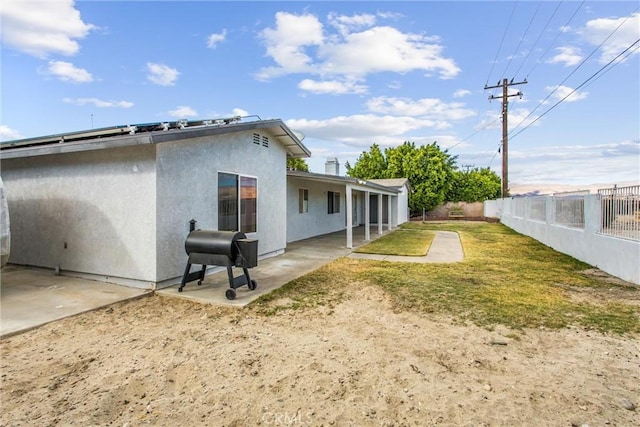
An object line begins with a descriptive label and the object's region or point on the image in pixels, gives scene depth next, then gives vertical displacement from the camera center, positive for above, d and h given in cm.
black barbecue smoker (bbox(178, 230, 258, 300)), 560 -74
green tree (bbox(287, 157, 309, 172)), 3221 +427
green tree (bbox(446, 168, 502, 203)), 3325 +192
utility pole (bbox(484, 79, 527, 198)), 2491 +562
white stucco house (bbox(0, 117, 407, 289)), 598 +25
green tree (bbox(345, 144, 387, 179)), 3277 +411
